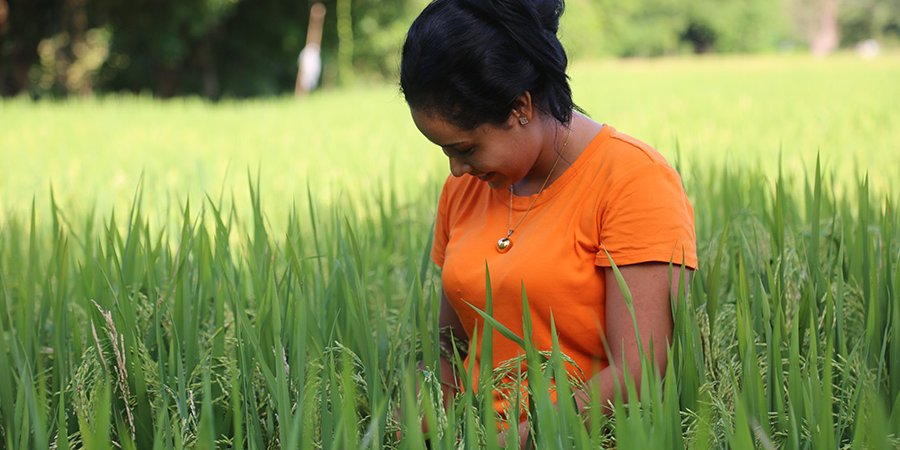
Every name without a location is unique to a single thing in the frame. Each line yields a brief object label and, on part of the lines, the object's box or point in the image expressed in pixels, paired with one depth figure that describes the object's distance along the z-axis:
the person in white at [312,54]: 17.39
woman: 1.37
